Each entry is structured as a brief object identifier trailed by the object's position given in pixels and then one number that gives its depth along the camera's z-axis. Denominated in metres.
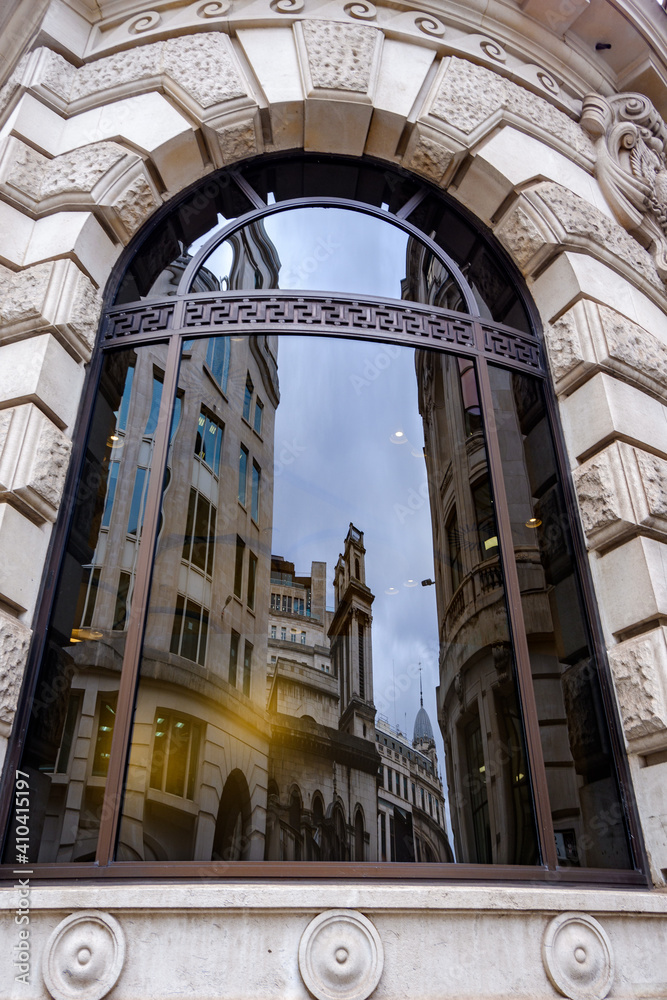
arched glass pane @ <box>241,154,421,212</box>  7.13
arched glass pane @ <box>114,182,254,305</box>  6.40
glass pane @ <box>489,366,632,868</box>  4.73
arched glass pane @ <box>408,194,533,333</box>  6.64
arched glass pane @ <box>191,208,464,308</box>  6.51
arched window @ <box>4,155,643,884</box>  4.61
